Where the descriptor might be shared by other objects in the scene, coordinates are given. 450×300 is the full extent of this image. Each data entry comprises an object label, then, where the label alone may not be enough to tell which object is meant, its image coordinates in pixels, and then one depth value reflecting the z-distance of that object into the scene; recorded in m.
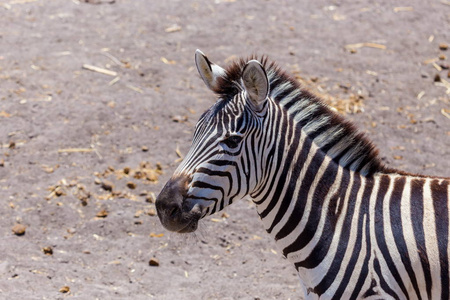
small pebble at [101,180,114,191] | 15.86
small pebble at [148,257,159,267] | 13.79
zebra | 8.26
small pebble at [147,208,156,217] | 15.29
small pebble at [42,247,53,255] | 13.92
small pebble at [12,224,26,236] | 14.27
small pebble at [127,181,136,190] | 15.96
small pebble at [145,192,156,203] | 15.66
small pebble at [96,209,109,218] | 15.12
